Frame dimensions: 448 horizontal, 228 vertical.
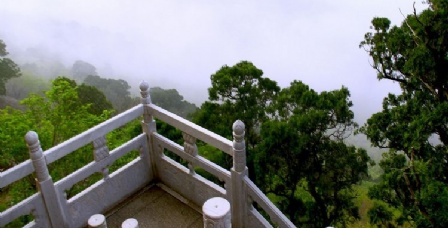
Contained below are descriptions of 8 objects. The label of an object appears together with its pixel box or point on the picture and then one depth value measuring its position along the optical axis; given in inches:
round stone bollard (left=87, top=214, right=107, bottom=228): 185.2
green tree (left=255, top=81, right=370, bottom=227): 608.4
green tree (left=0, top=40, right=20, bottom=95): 1437.6
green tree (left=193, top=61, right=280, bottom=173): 698.8
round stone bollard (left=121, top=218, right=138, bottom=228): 152.5
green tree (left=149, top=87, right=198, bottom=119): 1961.1
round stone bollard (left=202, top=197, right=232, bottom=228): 121.5
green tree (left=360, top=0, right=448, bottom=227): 457.7
